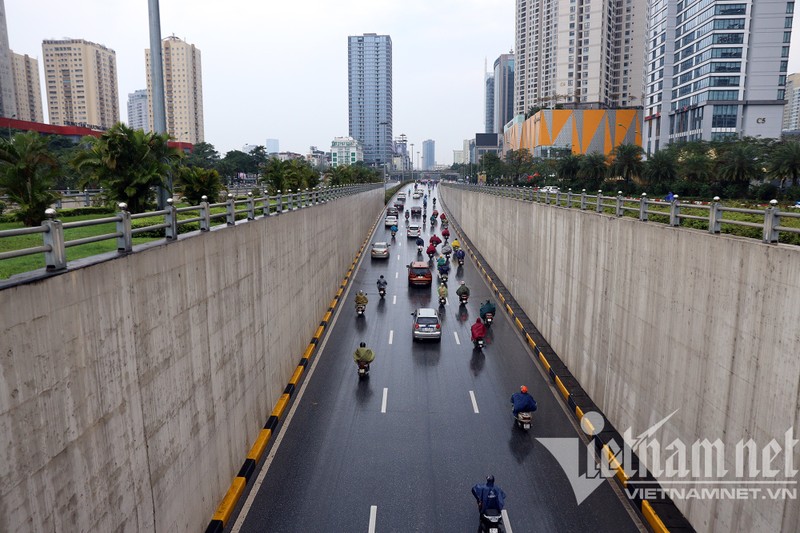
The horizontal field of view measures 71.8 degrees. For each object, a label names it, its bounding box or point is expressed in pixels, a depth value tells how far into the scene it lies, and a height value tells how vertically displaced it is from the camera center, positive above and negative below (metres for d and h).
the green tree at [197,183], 16.66 +0.11
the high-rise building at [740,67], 78.62 +17.13
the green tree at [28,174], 10.27 +0.25
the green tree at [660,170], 35.19 +1.04
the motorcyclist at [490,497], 9.05 -5.08
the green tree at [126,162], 12.12 +0.55
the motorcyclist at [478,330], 19.56 -5.06
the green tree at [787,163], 26.69 +1.12
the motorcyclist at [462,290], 26.53 -4.95
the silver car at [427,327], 20.78 -5.26
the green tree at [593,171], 44.31 +1.25
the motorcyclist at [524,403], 13.27 -5.14
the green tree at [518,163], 88.10 +3.95
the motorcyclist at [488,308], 22.84 -4.97
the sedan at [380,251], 41.84 -4.84
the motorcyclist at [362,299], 24.16 -4.89
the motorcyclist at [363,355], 16.66 -5.06
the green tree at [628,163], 39.47 +1.66
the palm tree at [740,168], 29.83 +0.99
